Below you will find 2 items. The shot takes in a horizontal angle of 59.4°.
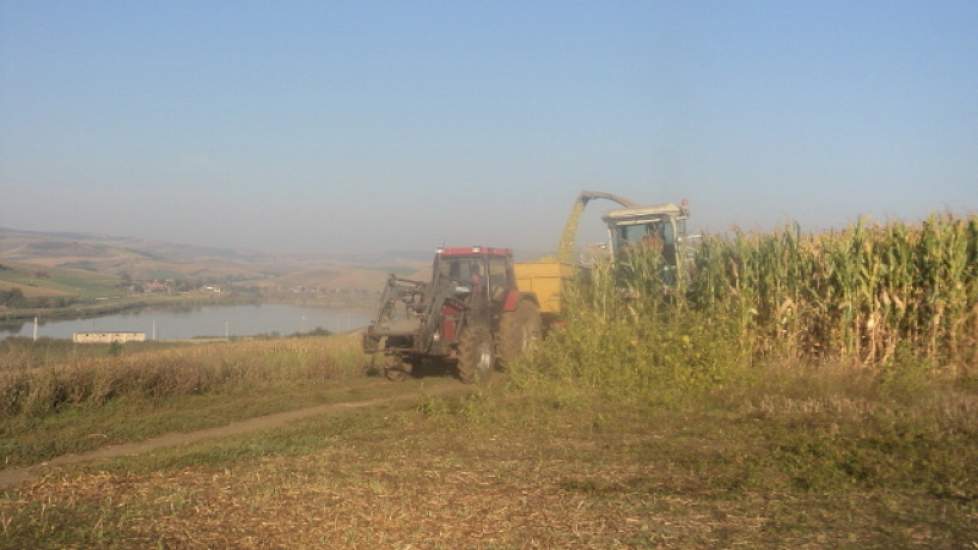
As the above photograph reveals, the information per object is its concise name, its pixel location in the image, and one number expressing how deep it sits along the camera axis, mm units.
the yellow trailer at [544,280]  17719
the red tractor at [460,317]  14906
